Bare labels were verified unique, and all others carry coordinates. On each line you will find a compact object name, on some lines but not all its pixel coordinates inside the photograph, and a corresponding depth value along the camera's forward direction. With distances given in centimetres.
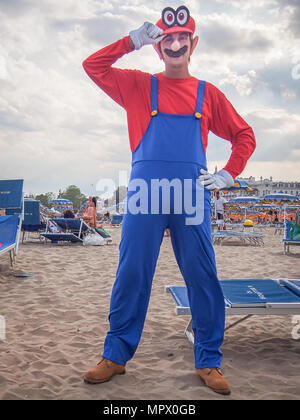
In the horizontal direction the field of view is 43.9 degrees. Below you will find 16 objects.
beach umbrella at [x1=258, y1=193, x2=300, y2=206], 1695
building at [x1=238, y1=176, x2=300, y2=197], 10806
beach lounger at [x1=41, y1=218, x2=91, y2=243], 1022
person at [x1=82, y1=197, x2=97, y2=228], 1178
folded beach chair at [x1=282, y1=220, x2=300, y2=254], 899
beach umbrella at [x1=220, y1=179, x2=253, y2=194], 1206
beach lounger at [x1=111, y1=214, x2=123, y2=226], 2422
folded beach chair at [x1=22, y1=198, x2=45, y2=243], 1011
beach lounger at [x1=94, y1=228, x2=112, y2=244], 1134
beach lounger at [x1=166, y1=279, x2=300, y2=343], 267
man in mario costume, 218
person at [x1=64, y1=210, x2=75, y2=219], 1285
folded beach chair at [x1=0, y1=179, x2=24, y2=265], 572
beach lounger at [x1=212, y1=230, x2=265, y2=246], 1090
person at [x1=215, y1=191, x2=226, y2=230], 1343
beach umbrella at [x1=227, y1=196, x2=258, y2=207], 2009
